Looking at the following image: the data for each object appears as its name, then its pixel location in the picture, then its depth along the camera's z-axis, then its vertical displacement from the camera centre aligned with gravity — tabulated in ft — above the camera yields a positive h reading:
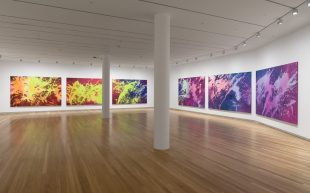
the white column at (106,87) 47.91 +1.61
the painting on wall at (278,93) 28.59 +0.25
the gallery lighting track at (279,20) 19.77 +8.74
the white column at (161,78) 22.24 +1.74
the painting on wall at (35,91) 57.11 +0.77
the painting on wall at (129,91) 69.92 +1.00
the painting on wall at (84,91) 63.57 +0.88
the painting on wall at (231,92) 43.34 +0.52
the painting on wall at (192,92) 56.85 +0.67
